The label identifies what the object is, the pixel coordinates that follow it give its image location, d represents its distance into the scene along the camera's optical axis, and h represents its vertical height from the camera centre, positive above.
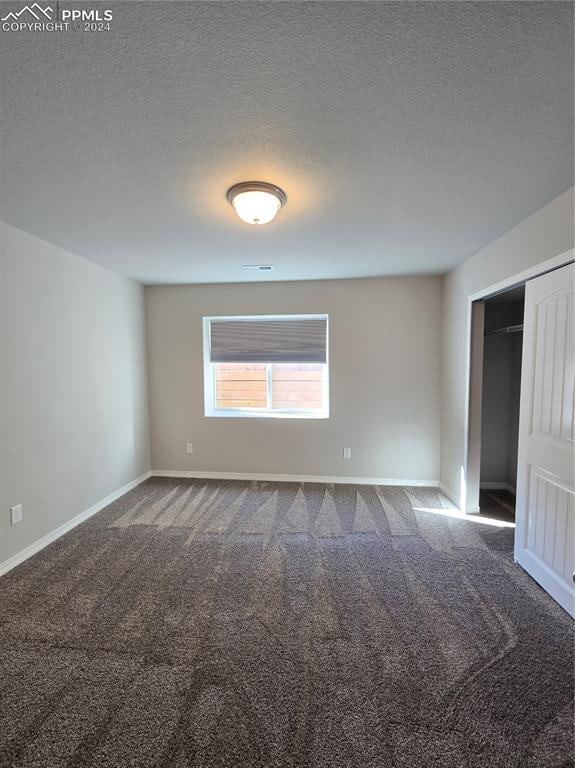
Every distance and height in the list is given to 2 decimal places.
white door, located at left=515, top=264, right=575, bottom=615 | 1.95 -0.47
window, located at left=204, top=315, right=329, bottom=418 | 4.18 +0.01
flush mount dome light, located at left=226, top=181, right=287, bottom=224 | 1.83 +0.95
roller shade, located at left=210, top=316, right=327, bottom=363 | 4.16 +0.34
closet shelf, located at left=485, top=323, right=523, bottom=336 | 3.11 +0.38
